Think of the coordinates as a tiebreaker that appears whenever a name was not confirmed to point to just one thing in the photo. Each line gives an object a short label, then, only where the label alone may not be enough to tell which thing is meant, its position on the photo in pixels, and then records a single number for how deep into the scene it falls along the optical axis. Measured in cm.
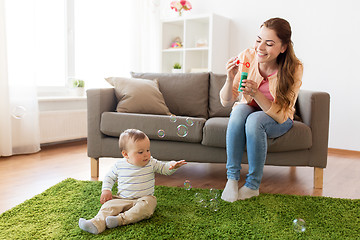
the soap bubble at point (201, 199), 172
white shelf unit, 396
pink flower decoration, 416
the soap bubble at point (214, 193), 184
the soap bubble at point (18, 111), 292
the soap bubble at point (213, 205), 168
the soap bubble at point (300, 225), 142
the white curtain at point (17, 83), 279
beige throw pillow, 243
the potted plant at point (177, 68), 421
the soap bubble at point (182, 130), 212
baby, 149
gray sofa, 212
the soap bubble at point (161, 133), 209
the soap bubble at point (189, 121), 213
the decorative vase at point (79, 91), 360
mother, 181
